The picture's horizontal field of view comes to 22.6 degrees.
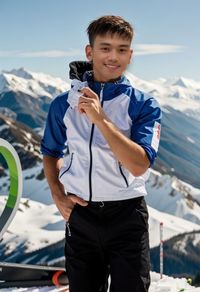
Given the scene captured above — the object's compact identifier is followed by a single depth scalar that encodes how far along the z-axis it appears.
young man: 3.43
